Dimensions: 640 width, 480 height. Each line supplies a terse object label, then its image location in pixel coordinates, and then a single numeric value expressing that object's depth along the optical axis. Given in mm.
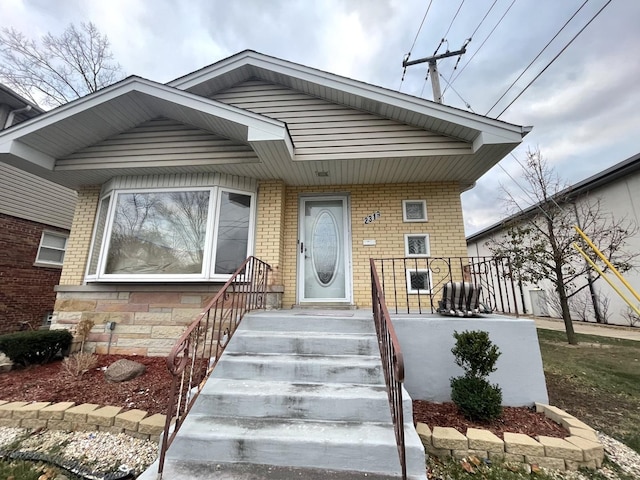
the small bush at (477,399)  2809
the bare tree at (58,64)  11156
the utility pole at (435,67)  8797
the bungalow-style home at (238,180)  4738
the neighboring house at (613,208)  8383
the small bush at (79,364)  4012
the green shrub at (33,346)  4262
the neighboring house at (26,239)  7788
